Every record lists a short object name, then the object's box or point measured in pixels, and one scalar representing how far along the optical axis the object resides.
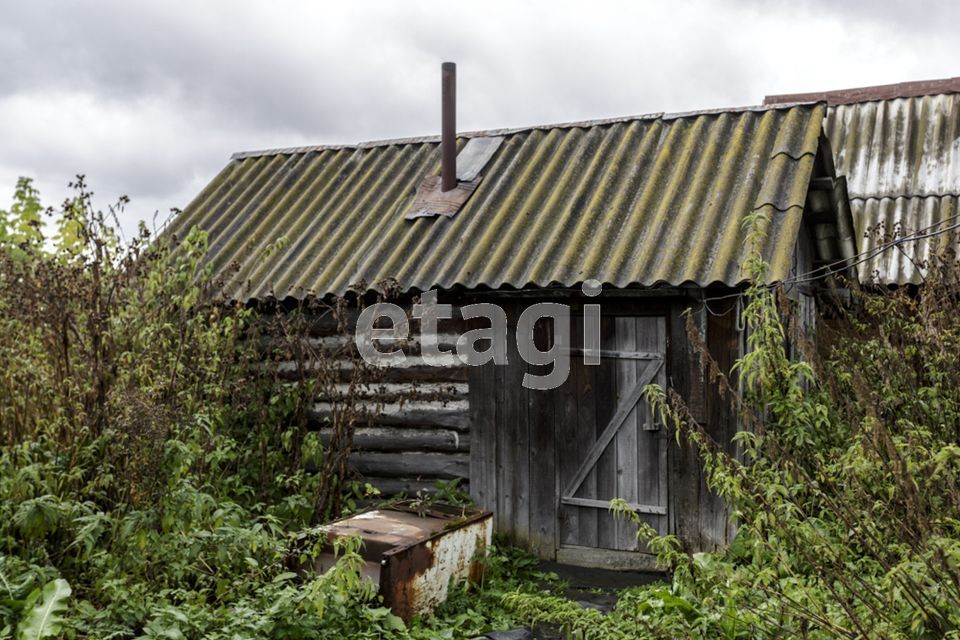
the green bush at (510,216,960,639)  3.75
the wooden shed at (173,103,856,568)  7.40
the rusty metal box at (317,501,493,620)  5.78
